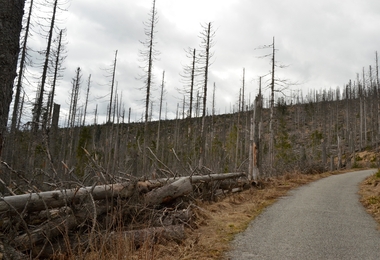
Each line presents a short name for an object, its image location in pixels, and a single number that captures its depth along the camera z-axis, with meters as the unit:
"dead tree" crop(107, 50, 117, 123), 25.88
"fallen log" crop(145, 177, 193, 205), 5.59
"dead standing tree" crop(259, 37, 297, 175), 17.53
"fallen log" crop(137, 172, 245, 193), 5.71
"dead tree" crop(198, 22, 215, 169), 18.83
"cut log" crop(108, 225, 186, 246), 4.46
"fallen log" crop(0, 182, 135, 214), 3.87
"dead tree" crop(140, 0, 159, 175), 20.89
